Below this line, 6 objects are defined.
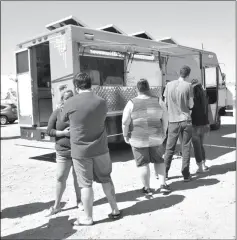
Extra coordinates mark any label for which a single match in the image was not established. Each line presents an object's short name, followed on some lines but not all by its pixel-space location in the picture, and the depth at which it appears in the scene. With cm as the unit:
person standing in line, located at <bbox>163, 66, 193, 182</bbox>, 523
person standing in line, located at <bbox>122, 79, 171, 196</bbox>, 437
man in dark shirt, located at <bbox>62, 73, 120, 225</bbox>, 342
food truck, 652
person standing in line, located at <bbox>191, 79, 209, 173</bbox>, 559
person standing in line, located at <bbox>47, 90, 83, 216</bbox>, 396
